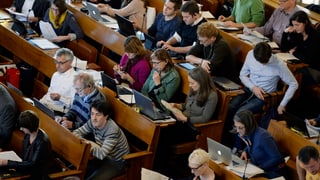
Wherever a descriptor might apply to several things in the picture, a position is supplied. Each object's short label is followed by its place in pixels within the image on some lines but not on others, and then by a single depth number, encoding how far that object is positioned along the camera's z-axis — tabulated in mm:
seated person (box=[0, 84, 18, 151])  9127
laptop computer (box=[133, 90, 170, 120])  9484
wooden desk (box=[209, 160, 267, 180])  8128
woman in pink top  10883
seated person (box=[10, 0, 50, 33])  13348
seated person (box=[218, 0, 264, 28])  12694
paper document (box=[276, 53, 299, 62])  11222
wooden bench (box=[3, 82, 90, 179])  8545
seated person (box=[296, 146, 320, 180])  8012
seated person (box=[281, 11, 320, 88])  11150
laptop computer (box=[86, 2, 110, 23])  12985
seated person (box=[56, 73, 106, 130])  9726
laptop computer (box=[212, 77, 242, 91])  10532
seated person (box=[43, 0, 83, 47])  12609
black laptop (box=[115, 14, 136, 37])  12036
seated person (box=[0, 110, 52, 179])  8255
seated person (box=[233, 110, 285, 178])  8570
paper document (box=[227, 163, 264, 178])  8346
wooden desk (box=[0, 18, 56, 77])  11368
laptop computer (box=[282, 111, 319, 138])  9157
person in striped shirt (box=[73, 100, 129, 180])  8842
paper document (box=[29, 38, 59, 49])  11937
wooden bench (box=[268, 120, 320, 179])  8836
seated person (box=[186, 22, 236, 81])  10859
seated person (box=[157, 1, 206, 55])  11701
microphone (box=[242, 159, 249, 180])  8270
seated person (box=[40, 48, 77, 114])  10453
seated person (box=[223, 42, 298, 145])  10400
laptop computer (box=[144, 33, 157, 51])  11858
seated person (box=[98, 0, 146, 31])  13239
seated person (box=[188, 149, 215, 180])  8043
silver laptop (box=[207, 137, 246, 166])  8479
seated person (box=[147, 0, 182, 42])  12246
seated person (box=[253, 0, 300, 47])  12076
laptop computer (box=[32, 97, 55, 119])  9278
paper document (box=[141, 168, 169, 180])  8085
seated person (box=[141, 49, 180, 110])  10465
